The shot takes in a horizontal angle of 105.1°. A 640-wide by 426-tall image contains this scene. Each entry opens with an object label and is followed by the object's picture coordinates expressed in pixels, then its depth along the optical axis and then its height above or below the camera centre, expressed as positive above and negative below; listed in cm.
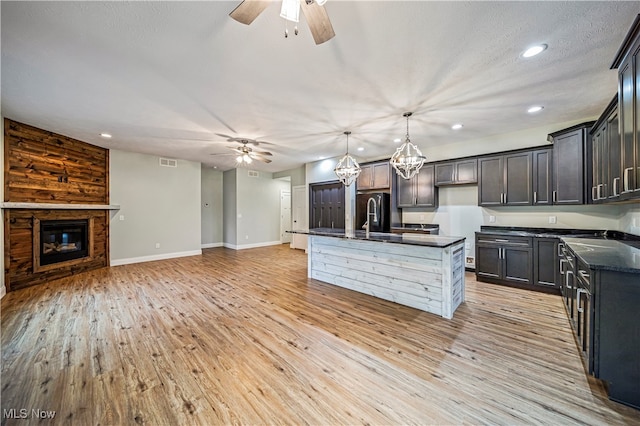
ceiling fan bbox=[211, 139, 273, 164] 482 +124
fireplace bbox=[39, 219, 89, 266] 451 -53
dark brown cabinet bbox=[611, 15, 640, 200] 192 +88
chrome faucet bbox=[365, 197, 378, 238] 551 +4
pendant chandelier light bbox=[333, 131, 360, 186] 454 +81
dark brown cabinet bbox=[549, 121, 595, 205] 363 +75
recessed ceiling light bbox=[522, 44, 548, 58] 215 +147
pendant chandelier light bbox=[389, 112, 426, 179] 373 +83
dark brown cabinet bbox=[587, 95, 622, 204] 257 +65
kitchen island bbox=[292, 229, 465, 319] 298 -76
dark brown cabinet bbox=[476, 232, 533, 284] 393 -78
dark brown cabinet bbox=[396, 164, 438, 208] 542 +52
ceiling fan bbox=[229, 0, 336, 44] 146 +124
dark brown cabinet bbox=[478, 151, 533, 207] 428 +60
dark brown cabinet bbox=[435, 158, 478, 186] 486 +84
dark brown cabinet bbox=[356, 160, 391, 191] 596 +92
